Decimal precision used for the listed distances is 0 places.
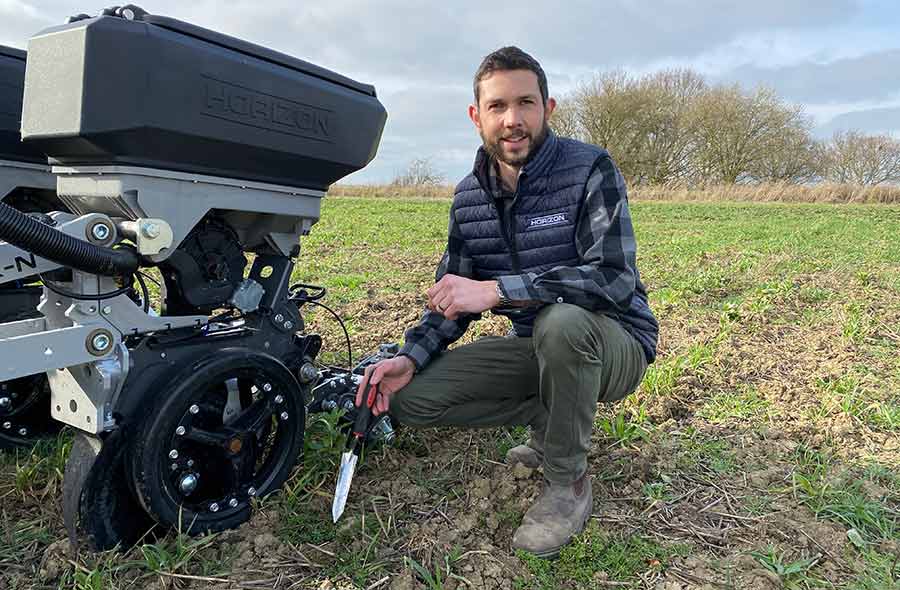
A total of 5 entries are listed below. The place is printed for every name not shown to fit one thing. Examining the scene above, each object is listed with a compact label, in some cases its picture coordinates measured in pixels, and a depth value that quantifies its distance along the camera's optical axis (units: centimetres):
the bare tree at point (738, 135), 3312
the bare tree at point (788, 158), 3325
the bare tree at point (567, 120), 3338
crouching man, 228
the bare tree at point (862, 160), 3444
